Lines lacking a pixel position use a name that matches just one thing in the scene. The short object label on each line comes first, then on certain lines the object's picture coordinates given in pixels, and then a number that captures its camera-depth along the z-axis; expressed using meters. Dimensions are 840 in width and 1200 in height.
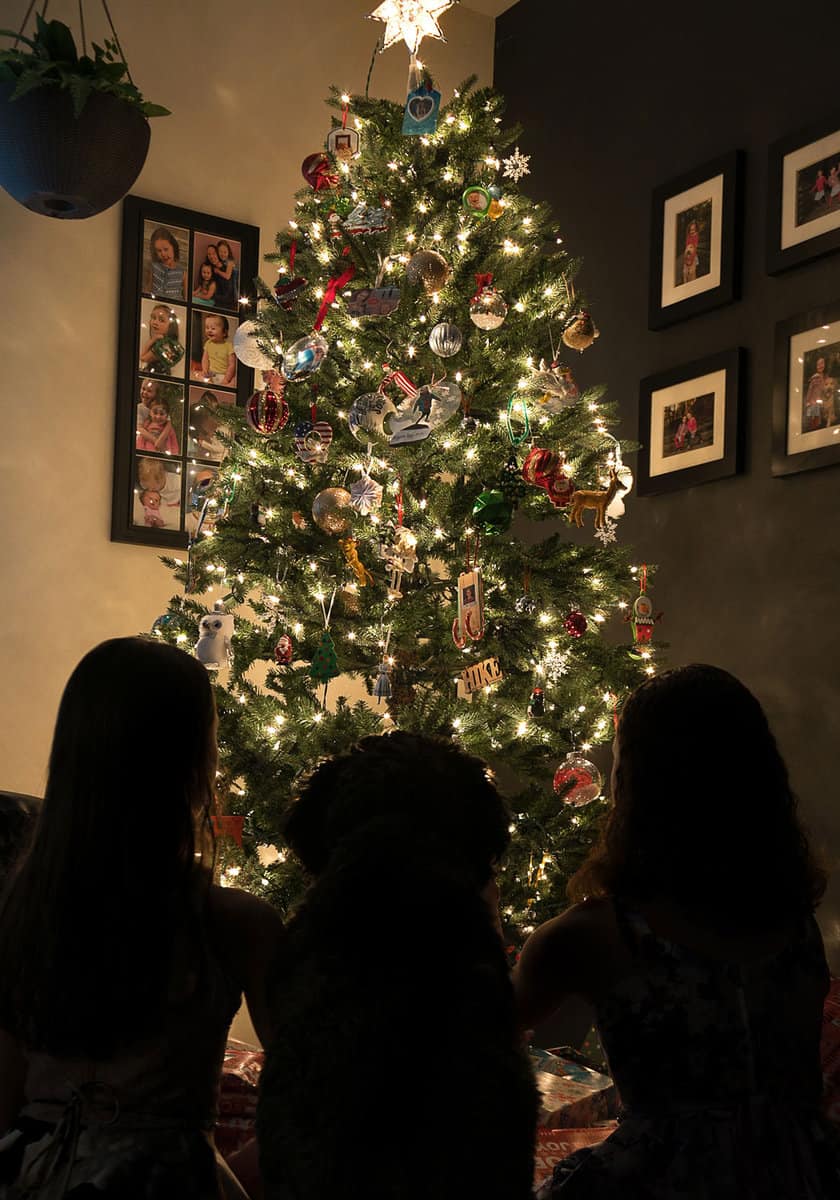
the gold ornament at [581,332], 3.35
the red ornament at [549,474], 3.12
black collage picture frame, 4.39
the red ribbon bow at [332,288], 3.31
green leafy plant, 2.64
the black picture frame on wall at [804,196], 3.54
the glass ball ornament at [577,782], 3.05
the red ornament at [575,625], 3.17
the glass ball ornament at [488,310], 3.16
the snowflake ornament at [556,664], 3.21
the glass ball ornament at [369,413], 3.16
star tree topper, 3.28
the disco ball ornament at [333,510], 3.15
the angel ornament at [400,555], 3.19
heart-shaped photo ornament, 3.18
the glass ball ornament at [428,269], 3.15
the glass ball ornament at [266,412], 3.26
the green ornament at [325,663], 3.09
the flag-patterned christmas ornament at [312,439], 3.25
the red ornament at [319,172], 3.47
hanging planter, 2.67
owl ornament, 3.17
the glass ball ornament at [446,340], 3.14
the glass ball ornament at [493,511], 3.10
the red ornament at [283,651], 3.19
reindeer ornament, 3.19
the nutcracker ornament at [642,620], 3.38
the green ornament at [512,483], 3.19
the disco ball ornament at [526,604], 3.18
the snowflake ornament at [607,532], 3.31
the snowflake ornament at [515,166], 3.42
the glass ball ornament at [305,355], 3.16
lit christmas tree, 3.15
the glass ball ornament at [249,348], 3.46
